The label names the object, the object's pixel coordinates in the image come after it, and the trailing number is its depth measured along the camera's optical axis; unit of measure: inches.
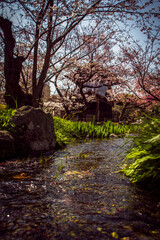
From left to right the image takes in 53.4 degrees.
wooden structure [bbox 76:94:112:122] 711.6
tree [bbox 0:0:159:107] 274.7
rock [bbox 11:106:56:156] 163.9
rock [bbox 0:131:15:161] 138.8
